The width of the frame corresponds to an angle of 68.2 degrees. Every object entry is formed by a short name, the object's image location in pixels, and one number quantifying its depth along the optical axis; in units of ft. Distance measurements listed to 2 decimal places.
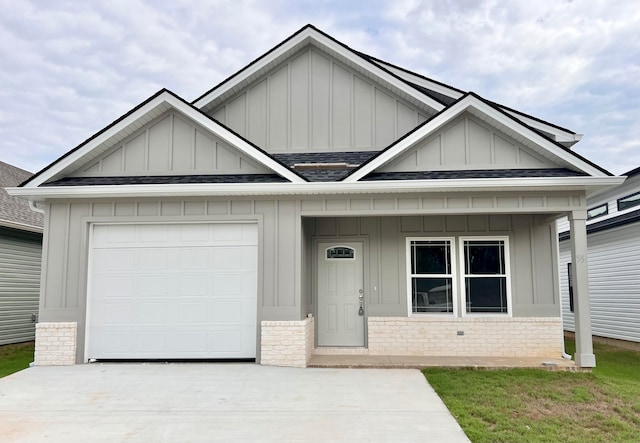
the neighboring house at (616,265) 41.29
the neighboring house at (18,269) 38.86
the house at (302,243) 27.76
